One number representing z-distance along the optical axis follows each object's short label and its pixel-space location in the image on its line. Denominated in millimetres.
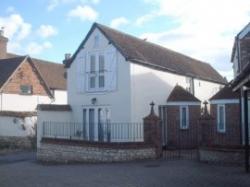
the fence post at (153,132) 14004
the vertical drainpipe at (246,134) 10221
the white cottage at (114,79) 17438
